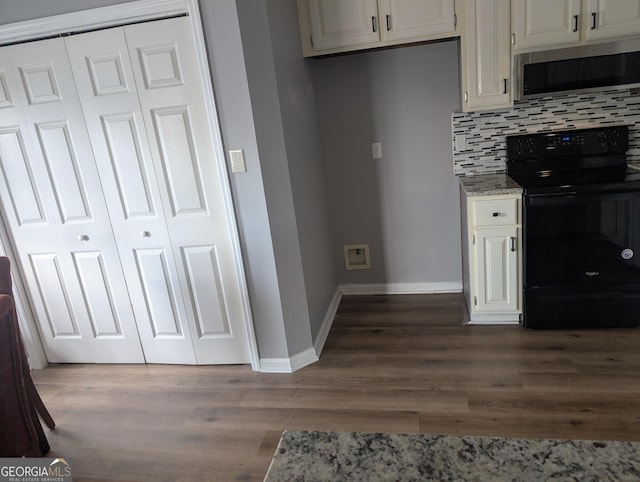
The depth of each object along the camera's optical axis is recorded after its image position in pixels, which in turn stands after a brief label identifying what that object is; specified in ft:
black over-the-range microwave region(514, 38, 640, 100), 8.38
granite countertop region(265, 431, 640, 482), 1.81
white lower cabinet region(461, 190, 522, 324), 8.77
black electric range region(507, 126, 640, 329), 8.33
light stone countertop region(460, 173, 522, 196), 8.71
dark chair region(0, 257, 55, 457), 5.79
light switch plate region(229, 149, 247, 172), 7.71
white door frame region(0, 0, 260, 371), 7.34
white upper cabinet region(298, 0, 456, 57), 8.88
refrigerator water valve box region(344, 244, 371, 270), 11.56
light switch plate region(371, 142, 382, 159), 10.77
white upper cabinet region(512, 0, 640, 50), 8.30
